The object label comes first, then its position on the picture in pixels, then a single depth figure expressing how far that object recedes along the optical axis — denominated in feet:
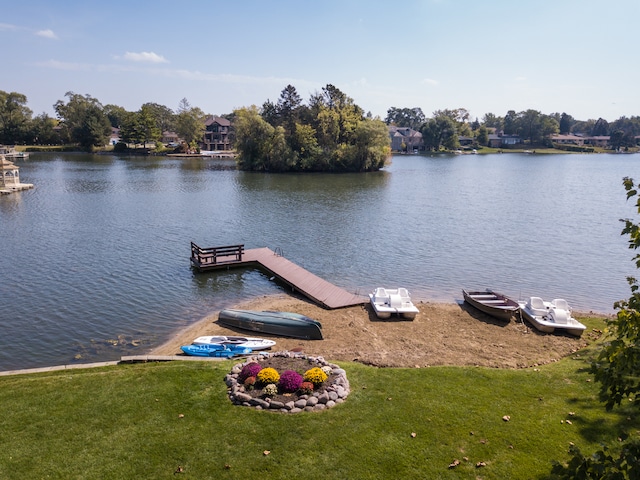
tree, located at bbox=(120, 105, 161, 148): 490.49
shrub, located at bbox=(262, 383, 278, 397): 46.11
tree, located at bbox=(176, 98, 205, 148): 500.33
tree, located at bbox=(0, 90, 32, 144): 483.10
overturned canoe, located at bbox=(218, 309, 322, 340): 69.92
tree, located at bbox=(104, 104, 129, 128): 649.20
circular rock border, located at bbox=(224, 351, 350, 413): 44.68
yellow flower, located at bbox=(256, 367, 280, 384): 47.65
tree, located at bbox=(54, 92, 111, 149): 486.79
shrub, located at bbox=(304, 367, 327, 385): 47.62
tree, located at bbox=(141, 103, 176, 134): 638.62
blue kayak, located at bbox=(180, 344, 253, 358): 62.03
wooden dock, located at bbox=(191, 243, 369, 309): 87.45
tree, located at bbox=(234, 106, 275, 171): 325.21
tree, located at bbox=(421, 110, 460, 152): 618.03
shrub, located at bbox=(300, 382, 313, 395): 46.44
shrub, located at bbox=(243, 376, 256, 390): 47.92
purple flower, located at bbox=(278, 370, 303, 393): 46.44
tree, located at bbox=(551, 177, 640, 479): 20.53
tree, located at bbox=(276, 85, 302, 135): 355.77
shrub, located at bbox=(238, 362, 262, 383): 49.24
